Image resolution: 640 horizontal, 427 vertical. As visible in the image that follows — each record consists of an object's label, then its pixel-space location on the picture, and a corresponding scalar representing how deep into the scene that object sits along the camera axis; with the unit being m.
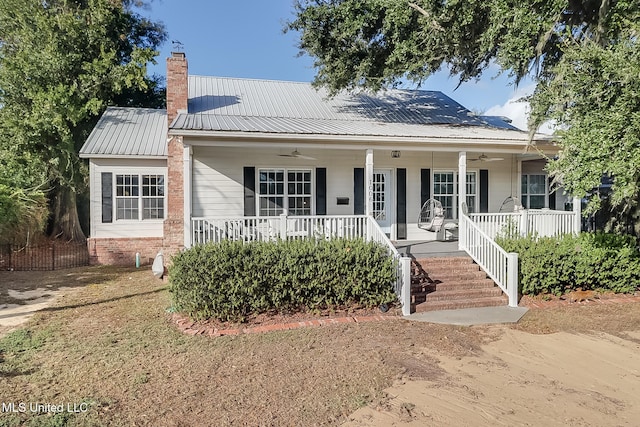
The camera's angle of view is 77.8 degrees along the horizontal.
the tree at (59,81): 14.52
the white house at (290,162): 9.63
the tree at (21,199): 11.91
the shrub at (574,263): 8.03
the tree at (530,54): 6.04
